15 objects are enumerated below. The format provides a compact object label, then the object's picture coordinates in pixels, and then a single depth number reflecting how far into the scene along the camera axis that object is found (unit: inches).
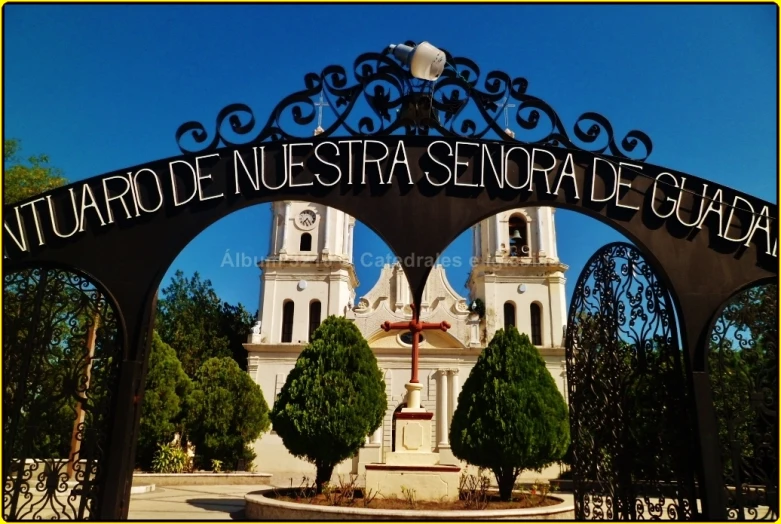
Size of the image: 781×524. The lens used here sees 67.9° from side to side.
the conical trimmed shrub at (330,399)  506.0
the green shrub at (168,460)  735.7
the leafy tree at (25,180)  577.6
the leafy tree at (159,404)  725.3
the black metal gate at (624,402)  167.0
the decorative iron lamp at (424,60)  185.0
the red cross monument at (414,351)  290.7
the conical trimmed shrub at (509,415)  479.2
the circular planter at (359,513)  327.3
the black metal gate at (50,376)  155.4
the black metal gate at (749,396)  159.9
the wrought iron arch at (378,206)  167.6
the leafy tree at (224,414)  798.5
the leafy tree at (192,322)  1285.7
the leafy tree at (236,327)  1475.1
